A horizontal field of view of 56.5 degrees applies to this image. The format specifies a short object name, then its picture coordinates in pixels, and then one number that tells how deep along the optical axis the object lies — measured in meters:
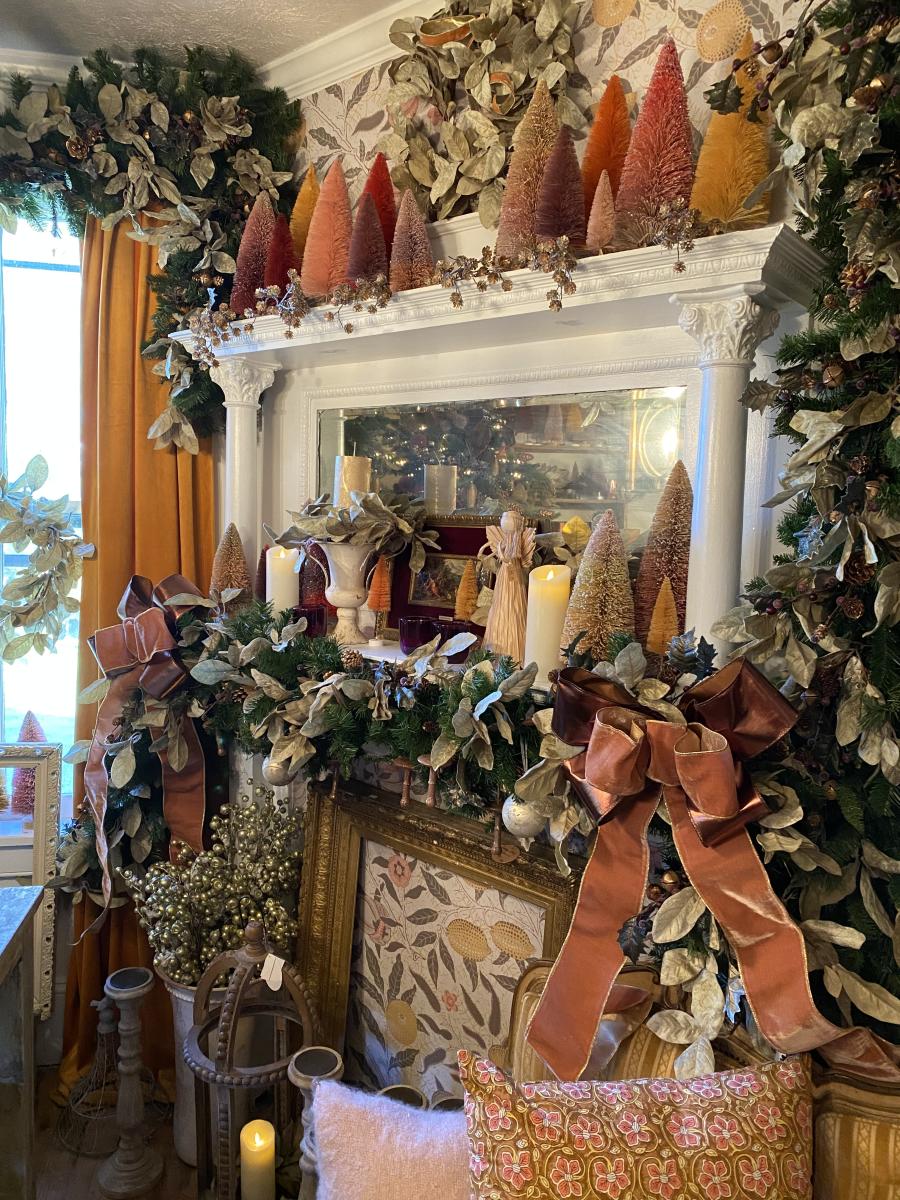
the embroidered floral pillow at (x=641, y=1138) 0.93
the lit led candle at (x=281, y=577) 1.85
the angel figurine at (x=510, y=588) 1.48
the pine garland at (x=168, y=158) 1.96
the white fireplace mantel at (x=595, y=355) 1.24
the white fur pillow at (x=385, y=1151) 1.06
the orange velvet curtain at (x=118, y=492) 2.14
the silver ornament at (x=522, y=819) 1.21
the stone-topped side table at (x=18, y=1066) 1.52
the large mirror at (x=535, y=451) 1.48
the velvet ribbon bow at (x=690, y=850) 1.03
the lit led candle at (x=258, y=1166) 1.53
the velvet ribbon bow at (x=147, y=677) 1.83
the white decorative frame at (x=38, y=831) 2.03
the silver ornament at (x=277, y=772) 1.57
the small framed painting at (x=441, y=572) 1.70
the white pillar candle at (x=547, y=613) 1.36
